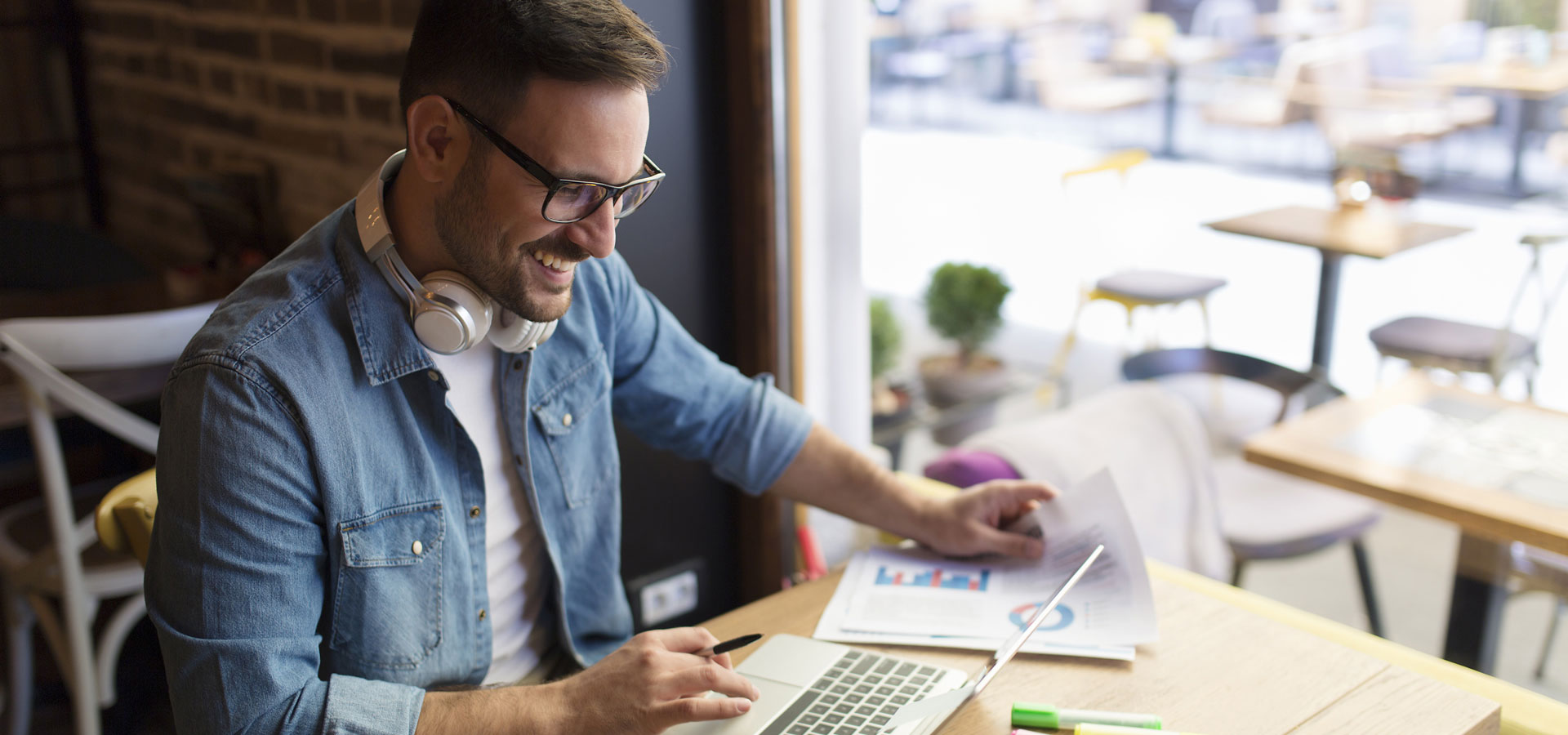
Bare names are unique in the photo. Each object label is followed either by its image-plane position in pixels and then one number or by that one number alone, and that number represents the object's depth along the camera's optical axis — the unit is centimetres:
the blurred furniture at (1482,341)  155
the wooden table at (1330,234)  168
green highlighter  102
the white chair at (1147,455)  200
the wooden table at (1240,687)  104
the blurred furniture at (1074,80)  192
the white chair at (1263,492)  195
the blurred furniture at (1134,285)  197
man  98
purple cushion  192
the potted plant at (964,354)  226
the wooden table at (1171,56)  180
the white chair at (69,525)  173
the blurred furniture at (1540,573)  172
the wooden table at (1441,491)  163
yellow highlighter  98
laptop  102
